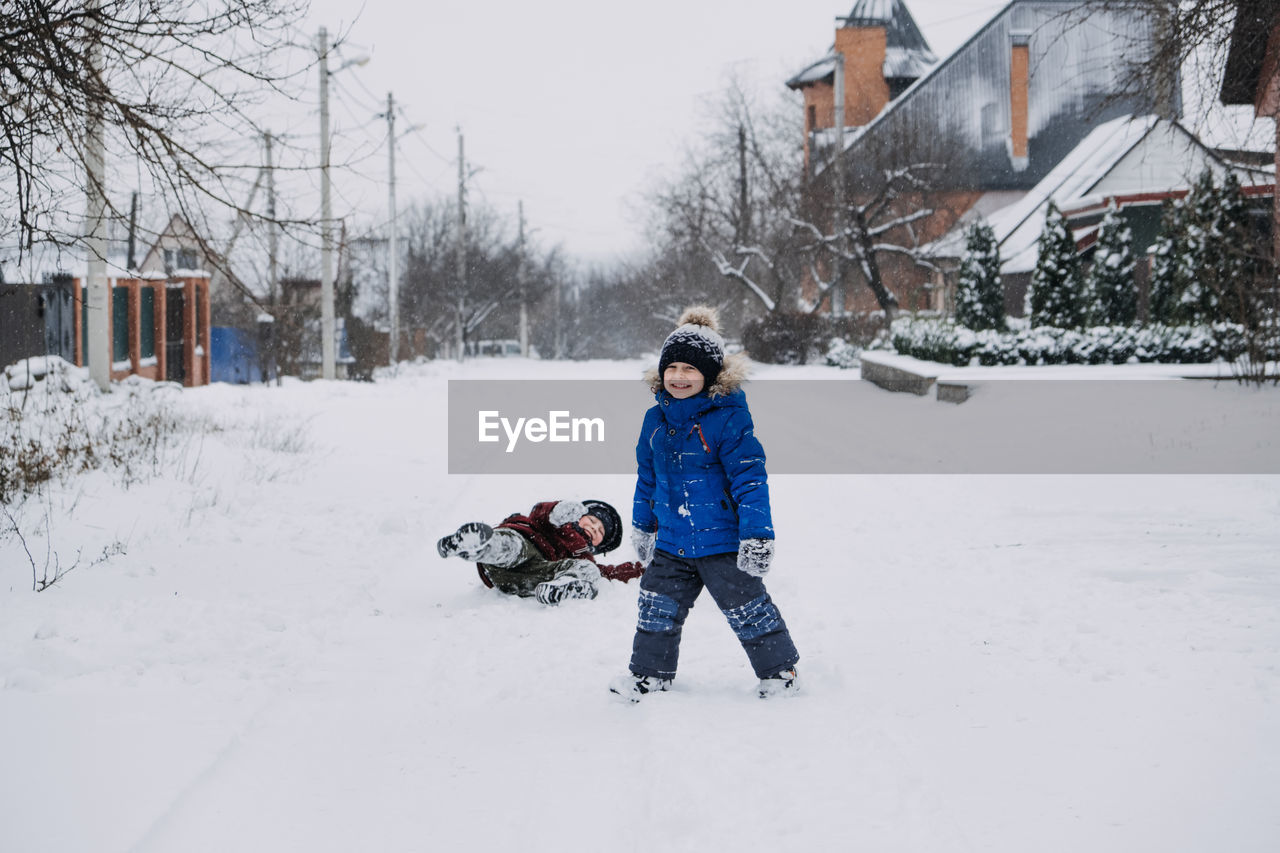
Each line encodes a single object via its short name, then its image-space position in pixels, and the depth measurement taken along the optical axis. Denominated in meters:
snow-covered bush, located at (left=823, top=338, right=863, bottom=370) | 29.95
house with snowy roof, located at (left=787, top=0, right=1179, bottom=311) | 36.22
